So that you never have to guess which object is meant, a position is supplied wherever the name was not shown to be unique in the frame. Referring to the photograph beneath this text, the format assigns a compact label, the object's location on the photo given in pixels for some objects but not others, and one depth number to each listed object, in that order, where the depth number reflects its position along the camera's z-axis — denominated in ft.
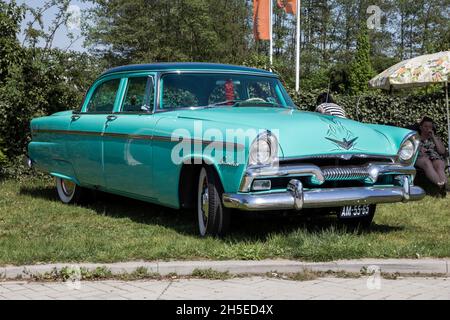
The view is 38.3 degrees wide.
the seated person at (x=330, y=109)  30.01
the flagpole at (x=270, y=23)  79.86
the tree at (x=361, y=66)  126.82
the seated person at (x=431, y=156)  30.48
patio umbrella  32.68
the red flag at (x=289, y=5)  81.76
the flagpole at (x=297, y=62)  83.35
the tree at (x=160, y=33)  117.91
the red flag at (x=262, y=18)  80.02
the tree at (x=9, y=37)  36.99
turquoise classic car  18.10
